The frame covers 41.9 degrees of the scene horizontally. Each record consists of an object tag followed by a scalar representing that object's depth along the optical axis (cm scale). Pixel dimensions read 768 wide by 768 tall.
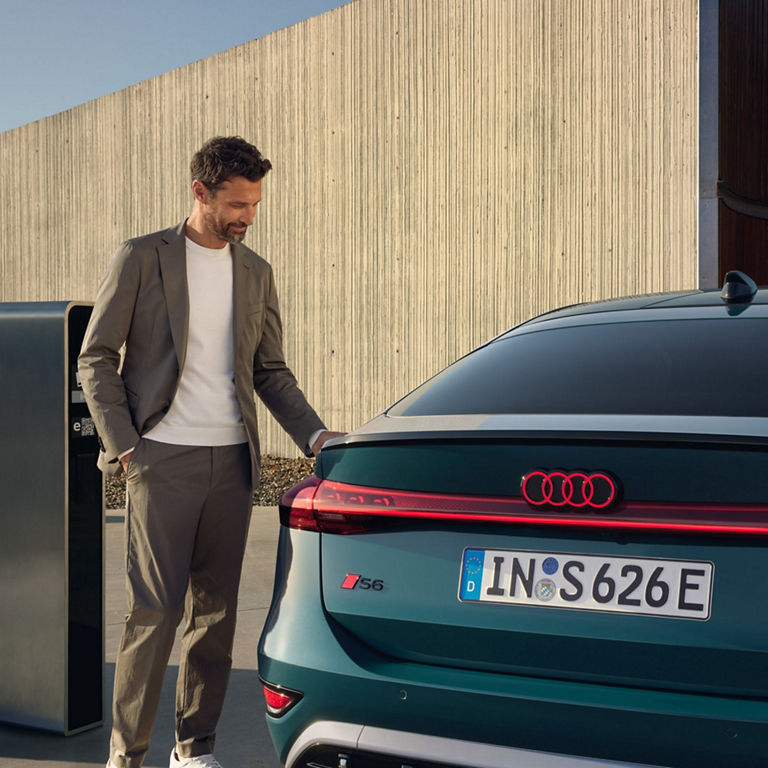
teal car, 180
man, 293
